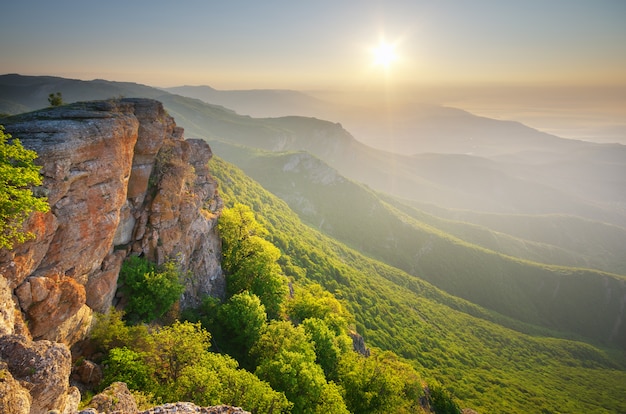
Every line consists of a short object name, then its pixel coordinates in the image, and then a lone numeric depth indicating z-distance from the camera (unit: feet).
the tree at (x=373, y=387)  112.98
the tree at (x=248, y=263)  141.08
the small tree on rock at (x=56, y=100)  88.49
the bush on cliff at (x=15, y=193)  50.16
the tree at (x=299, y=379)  93.81
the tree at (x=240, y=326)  113.50
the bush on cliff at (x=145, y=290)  92.73
